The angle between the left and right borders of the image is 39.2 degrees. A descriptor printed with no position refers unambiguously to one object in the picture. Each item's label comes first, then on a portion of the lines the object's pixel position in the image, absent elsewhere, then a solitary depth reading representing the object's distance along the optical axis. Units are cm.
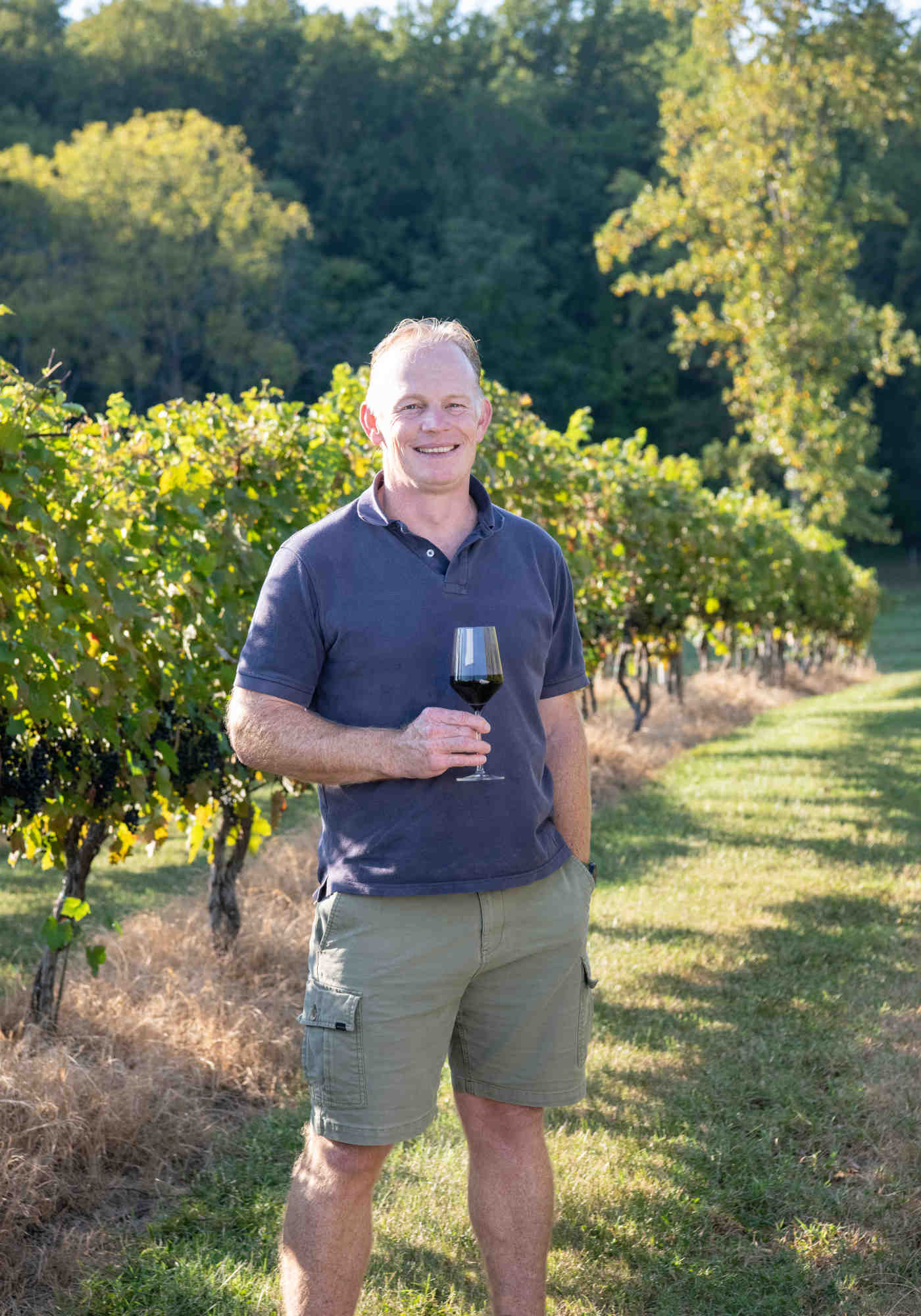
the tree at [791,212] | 2086
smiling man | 222
